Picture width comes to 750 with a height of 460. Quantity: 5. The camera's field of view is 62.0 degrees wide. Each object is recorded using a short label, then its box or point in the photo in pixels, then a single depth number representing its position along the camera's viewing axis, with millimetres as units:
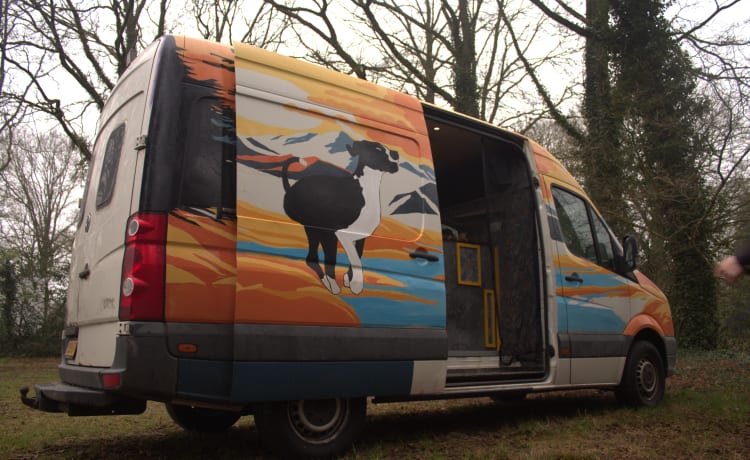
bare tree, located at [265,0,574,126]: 17688
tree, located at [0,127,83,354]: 19188
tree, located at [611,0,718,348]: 12109
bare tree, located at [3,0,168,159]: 15141
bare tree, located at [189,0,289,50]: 17969
